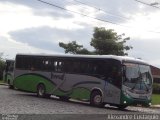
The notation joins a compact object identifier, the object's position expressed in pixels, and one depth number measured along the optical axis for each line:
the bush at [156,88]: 33.22
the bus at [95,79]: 15.19
